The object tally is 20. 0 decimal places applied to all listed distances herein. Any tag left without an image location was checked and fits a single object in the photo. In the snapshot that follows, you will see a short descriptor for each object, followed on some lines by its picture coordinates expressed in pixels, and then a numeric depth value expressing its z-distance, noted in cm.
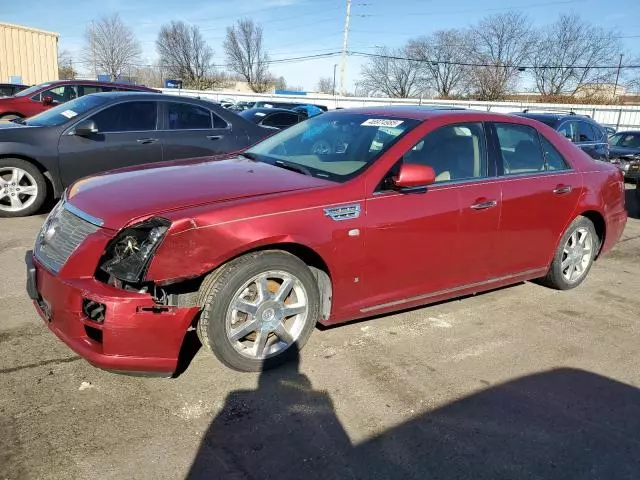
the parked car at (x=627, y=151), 1162
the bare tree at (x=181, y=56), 7744
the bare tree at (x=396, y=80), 7204
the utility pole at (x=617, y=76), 5558
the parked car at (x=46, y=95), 1243
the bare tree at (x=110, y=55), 7144
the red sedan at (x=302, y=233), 284
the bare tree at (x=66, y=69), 6332
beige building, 3709
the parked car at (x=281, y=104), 2483
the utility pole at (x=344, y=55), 4606
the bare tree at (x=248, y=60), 7838
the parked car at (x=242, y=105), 2693
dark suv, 1090
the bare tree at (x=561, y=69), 5822
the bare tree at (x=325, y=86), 8988
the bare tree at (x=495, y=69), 5941
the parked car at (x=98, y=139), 655
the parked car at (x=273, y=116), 1547
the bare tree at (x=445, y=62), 6544
